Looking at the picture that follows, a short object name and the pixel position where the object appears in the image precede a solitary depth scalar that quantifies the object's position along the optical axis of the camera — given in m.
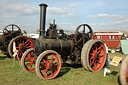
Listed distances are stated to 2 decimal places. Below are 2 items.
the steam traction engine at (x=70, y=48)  4.89
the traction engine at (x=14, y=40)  7.75
